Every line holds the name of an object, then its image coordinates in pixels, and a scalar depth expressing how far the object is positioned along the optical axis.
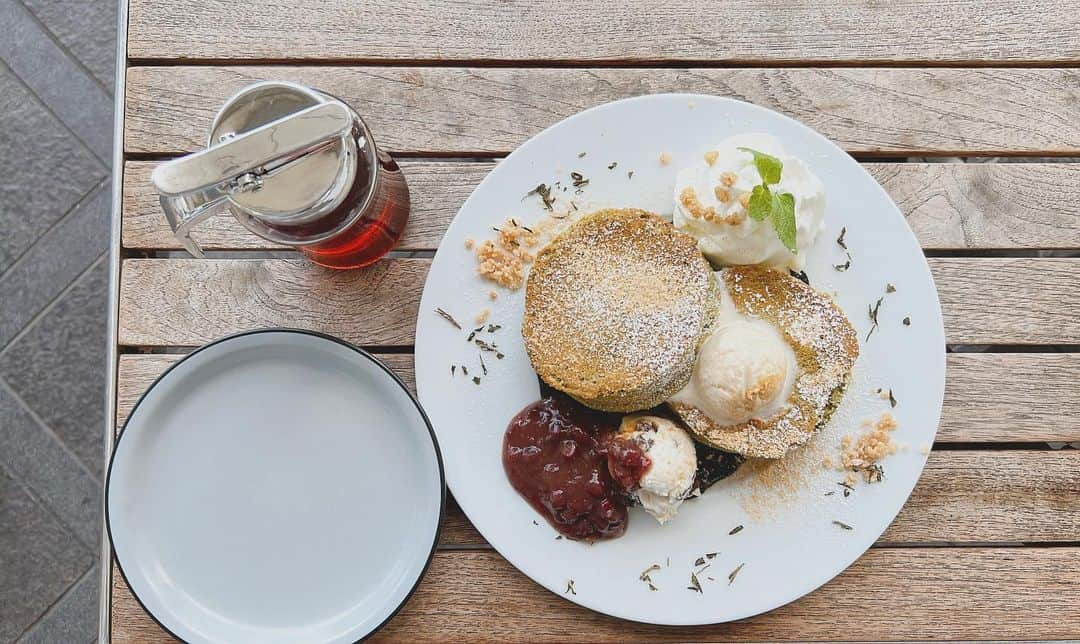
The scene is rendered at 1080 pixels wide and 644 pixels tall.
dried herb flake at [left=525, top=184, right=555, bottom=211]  0.55
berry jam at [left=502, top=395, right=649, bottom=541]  0.53
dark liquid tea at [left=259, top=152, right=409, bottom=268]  0.50
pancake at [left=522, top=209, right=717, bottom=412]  0.51
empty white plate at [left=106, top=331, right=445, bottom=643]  0.53
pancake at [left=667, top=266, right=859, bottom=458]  0.52
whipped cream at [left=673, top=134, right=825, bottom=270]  0.52
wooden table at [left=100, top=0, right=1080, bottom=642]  0.57
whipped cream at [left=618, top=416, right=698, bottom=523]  0.51
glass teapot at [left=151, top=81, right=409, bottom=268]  0.46
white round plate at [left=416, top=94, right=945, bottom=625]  0.54
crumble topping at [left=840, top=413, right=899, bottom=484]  0.54
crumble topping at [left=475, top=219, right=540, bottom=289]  0.55
